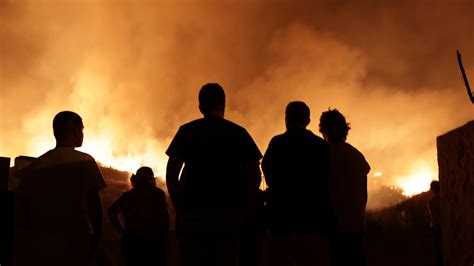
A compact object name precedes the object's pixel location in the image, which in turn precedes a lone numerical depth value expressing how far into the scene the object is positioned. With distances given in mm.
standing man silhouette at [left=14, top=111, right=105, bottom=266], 3023
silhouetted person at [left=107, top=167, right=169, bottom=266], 5512
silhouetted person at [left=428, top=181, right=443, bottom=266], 7875
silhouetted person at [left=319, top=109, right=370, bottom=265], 3953
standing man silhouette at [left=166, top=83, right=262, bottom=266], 2885
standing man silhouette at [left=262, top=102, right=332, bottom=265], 3246
